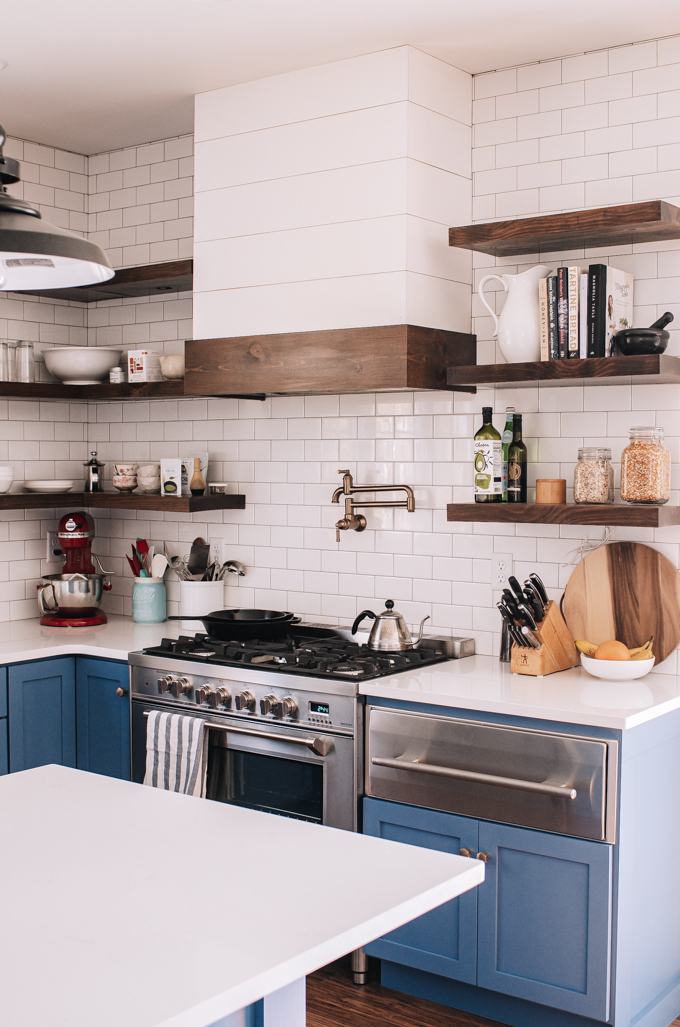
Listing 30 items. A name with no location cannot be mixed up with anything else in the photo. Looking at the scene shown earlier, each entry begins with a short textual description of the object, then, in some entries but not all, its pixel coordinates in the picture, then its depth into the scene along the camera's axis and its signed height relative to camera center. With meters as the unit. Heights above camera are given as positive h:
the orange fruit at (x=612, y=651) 3.19 -0.55
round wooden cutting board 3.32 -0.40
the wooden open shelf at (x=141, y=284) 4.16 +0.80
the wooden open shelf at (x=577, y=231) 3.07 +0.76
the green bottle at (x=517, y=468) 3.48 +0.02
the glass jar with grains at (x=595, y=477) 3.28 -0.01
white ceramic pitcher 3.33 +0.50
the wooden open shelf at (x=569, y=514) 3.09 -0.13
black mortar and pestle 3.07 +0.40
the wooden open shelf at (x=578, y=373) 3.04 +0.31
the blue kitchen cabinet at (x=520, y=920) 2.79 -1.26
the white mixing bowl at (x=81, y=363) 4.60 +0.47
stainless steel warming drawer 2.80 -0.86
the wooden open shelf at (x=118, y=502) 4.23 -0.14
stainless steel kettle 3.66 -0.57
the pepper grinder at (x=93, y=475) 4.78 -0.03
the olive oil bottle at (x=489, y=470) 3.48 +0.01
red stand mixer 4.48 -0.54
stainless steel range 3.30 -0.81
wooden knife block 3.30 -0.57
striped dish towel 3.57 -0.99
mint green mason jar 4.55 -0.58
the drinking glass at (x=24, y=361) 4.49 +0.47
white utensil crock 4.41 -0.54
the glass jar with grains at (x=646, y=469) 3.16 +0.02
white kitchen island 1.31 -0.66
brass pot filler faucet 3.90 -0.12
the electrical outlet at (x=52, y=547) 4.89 -0.37
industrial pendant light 1.68 +0.38
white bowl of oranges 3.18 -0.58
